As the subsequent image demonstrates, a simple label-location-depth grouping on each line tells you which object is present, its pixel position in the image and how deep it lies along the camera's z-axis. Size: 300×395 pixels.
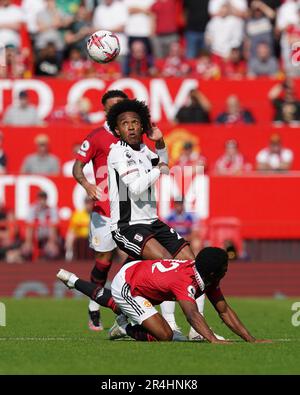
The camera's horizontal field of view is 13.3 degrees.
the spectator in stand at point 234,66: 25.80
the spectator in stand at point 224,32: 26.16
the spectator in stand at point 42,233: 21.55
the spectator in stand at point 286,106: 24.25
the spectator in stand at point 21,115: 23.94
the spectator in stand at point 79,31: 26.42
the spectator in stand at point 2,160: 23.03
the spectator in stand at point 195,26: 26.66
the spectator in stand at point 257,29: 26.27
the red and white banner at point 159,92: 24.98
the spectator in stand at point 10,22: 26.16
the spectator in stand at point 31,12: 26.63
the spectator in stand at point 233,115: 24.16
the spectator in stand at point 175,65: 25.81
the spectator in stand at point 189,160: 22.11
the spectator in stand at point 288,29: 25.78
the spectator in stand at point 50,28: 26.39
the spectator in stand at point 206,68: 25.62
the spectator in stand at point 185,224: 21.12
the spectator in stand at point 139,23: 26.22
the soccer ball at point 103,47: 14.07
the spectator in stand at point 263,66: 25.88
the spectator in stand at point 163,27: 26.73
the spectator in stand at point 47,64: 25.83
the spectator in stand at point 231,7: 26.30
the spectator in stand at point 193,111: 24.09
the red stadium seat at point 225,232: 21.52
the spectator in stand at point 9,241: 21.53
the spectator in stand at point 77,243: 21.55
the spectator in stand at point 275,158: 22.94
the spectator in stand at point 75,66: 25.60
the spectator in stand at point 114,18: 26.00
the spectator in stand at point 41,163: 22.70
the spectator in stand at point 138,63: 25.73
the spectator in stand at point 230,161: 22.86
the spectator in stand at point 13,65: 24.98
